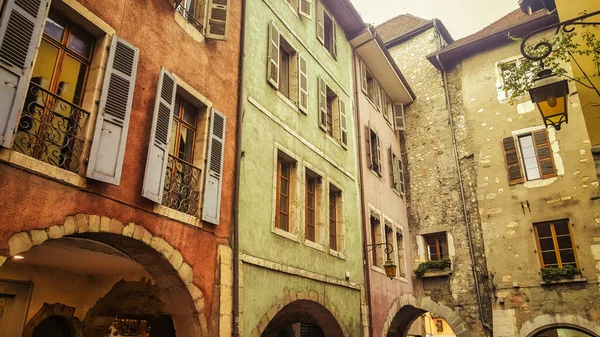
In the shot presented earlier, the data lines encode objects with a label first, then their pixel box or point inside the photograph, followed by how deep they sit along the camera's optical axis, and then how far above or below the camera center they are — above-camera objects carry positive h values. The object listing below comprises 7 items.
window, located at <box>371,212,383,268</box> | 11.90 +2.77
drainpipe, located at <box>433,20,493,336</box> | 12.53 +4.20
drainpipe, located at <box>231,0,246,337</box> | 6.22 +2.25
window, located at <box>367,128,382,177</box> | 12.72 +5.22
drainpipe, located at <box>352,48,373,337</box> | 10.45 +3.08
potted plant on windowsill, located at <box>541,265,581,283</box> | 11.42 +1.72
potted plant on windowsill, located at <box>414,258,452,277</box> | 13.47 +2.18
